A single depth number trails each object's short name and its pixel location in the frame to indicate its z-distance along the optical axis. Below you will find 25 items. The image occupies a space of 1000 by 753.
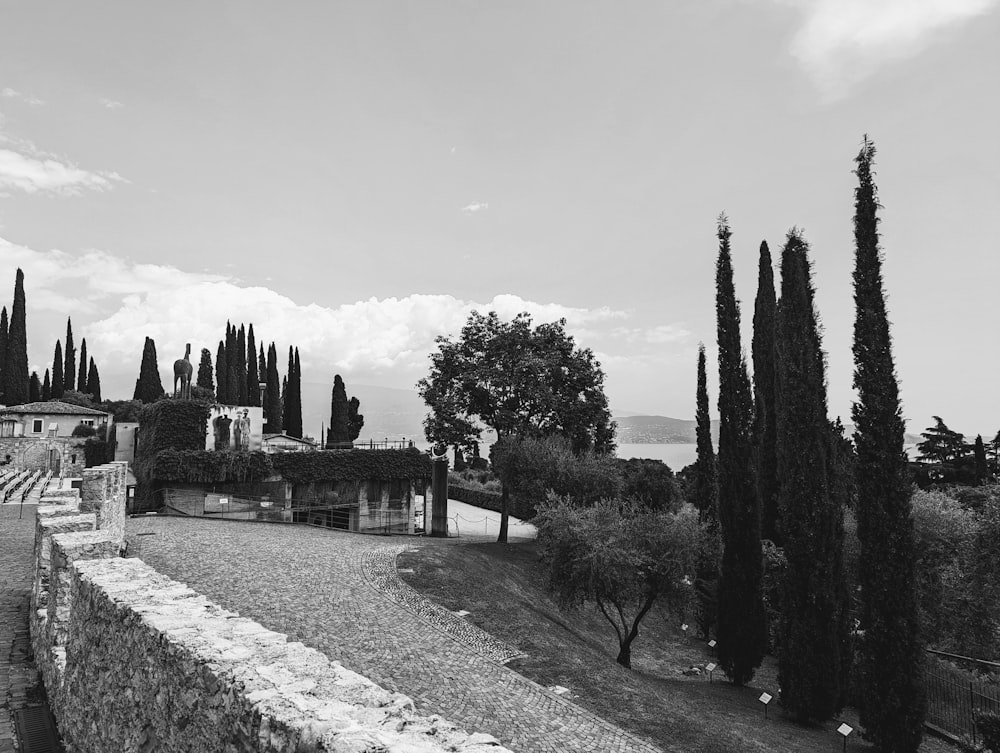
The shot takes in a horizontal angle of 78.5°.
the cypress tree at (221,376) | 73.12
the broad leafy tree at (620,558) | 19.47
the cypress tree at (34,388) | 76.61
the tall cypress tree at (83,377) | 82.69
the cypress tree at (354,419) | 69.25
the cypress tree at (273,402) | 69.62
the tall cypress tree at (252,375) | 75.44
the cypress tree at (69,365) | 82.12
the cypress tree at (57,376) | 78.56
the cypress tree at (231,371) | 72.62
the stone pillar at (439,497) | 37.47
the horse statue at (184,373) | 38.47
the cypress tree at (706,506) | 26.11
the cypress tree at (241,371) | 74.69
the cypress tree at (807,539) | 17.88
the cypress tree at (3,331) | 70.38
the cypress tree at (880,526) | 15.62
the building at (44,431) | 51.09
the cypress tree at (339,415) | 62.72
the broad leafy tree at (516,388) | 34.28
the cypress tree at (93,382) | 83.49
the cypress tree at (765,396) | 28.89
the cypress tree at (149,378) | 74.31
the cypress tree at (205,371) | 77.69
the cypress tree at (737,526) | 21.42
